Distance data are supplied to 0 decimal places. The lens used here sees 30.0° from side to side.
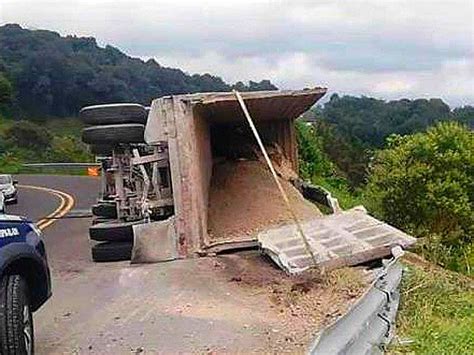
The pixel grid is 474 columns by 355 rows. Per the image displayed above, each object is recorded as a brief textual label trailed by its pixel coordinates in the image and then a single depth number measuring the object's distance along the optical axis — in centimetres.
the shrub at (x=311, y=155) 3118
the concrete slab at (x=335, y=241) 968
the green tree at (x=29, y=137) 7275
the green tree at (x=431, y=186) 1886
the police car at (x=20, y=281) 635
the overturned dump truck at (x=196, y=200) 1050
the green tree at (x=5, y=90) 7881
